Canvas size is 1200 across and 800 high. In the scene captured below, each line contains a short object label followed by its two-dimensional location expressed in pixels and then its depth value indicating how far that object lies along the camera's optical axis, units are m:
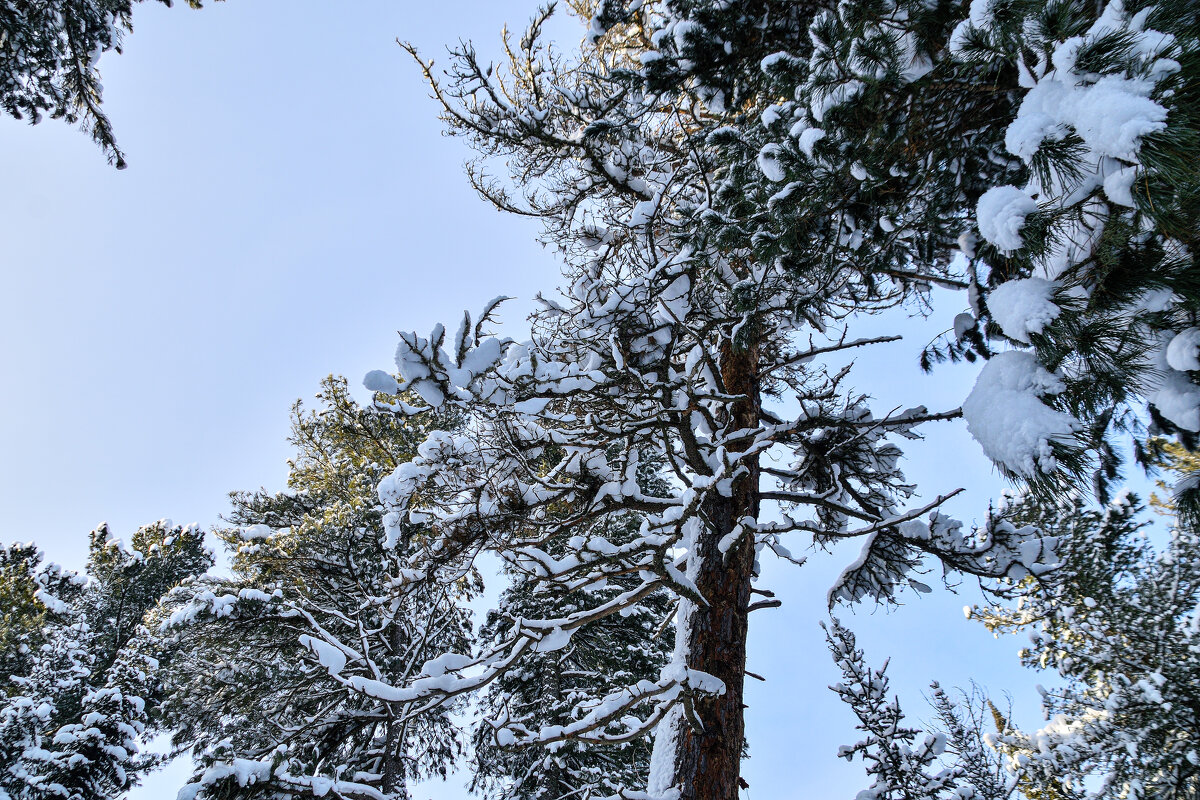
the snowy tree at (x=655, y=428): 3.40
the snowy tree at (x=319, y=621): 7.50
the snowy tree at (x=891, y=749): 6.97
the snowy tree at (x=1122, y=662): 6.74
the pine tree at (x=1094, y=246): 1.56
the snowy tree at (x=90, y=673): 11.05
